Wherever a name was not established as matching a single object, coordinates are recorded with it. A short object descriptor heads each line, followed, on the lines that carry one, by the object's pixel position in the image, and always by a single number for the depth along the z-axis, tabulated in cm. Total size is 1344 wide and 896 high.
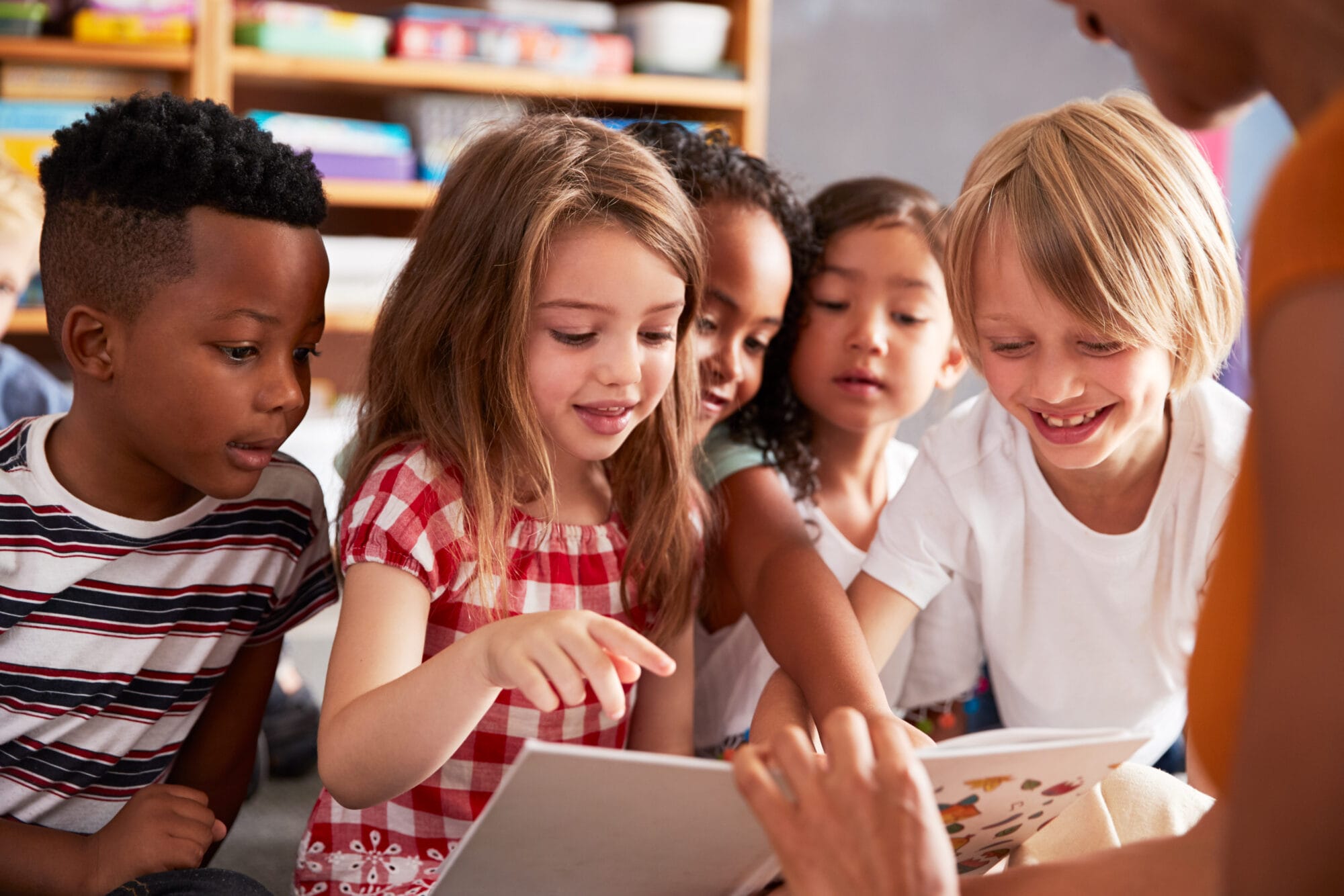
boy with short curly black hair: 96
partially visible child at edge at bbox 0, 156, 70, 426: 164
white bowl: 278
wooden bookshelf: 244
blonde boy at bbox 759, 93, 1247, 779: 107
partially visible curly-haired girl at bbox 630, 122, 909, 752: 114
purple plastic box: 260
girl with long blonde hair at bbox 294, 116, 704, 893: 100
